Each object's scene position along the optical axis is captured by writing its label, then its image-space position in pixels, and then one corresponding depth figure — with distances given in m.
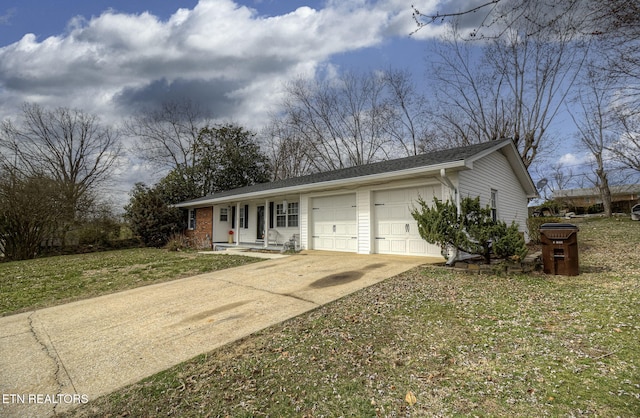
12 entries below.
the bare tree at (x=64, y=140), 18.33
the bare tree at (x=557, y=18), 3.10
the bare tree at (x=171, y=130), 26.00
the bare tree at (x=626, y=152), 17.36
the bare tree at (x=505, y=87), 18.80
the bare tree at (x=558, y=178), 34.44
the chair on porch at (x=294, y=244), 12.27
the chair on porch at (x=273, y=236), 13.98
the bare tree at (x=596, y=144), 17.43
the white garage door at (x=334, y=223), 10.79
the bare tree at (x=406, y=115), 22.78
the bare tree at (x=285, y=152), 26.97
